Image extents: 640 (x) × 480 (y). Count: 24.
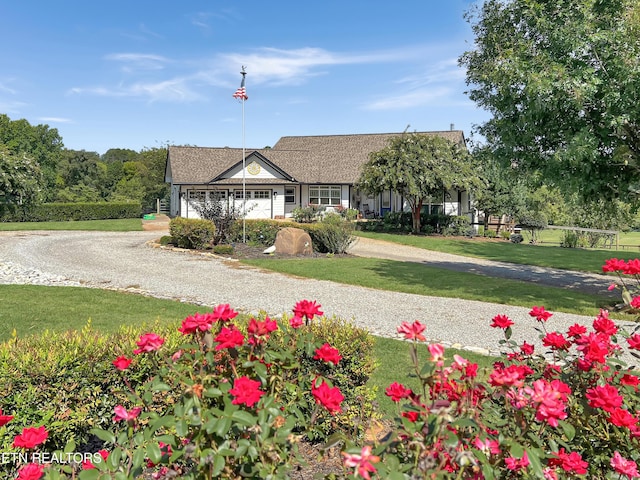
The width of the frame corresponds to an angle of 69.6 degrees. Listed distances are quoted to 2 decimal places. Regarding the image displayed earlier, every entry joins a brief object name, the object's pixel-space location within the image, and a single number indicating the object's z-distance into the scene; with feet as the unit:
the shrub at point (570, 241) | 80.88
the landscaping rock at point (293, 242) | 54.95
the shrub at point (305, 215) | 93.30
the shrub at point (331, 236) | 57.41
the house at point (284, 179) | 105.19
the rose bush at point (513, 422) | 5.73
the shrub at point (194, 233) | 57.26
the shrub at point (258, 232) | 61.31
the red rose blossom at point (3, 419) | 6.07
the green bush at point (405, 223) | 88.23
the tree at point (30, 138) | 184.24
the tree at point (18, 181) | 87.33
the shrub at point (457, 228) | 86.60
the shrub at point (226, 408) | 5.83
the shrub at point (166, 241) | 61.60
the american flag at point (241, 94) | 60.39
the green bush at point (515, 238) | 86.89
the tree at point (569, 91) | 27.66
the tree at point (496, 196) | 89.66
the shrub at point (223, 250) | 54.70
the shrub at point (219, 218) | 60.18
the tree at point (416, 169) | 80.79
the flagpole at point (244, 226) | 60.70
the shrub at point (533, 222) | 95.73
